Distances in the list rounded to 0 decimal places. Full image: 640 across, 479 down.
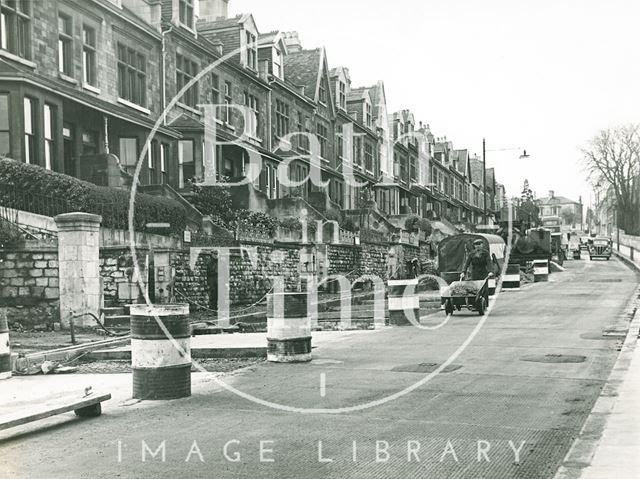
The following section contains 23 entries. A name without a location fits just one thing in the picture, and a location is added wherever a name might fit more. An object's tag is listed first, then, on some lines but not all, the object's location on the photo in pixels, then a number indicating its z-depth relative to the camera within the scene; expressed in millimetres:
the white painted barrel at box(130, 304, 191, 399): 7695
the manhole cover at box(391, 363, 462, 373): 9758
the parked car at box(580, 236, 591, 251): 96462
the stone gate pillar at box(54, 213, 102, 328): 16219
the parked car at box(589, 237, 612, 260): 76000
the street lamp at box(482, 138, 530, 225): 47281
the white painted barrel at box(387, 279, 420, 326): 17031
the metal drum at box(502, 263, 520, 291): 33562
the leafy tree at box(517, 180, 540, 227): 70225
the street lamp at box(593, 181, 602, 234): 92406
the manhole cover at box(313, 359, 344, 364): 10719
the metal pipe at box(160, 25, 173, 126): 30136
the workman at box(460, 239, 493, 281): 20969
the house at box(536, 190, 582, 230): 189000
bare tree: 88581
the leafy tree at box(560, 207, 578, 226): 195125
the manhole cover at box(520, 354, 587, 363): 10766
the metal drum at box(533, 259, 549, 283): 41000
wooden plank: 5961
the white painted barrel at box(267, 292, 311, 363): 10273
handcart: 19531
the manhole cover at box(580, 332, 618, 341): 13797
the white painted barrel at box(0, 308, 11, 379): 9172
